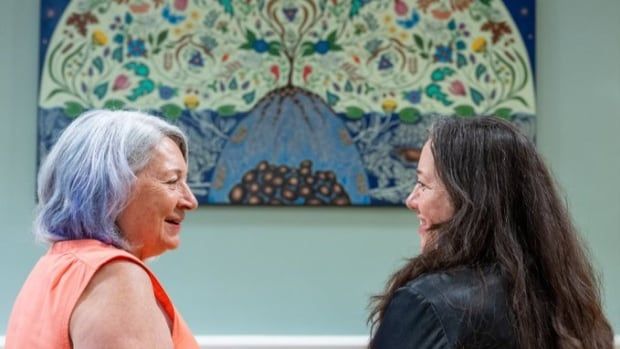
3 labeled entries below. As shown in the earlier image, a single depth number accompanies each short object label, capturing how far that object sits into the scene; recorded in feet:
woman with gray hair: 3.55
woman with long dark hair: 3.59
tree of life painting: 7.70
